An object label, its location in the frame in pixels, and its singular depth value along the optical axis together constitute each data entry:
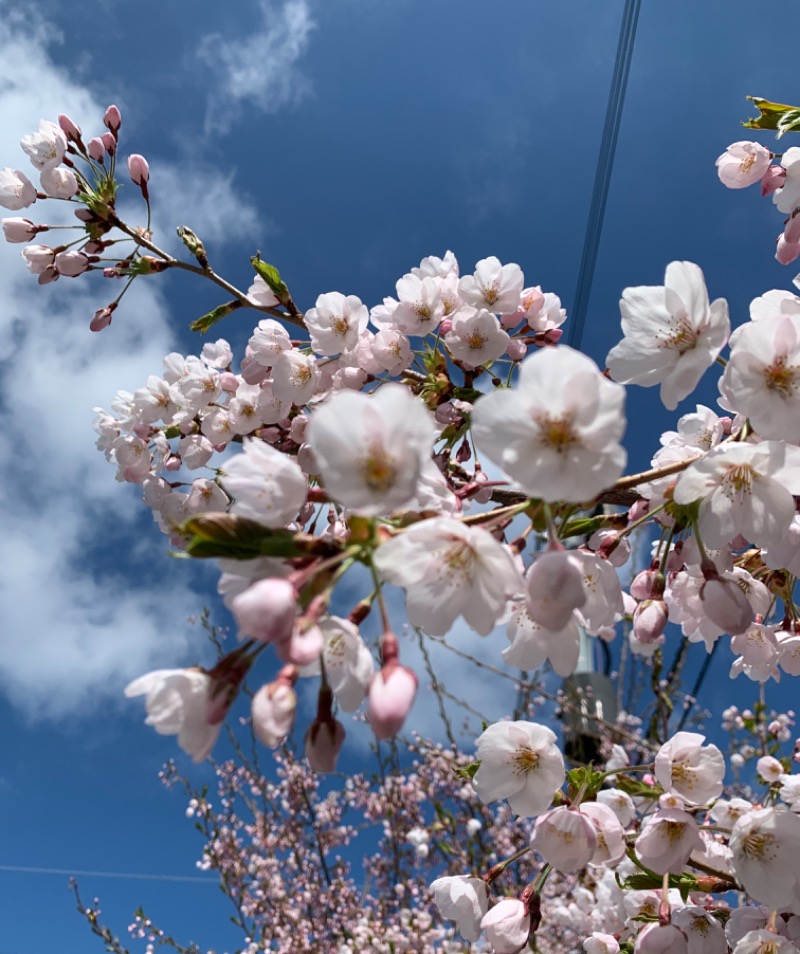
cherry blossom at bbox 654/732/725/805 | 0.28
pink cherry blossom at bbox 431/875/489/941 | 0.29
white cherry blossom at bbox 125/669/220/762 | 0.15
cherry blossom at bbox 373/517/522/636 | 0.15
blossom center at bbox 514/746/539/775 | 0.26
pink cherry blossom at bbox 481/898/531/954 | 0.26
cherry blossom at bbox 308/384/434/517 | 0.14
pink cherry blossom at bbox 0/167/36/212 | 0.43
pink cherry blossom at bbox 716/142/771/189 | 0.41
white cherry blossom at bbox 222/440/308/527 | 0.16
